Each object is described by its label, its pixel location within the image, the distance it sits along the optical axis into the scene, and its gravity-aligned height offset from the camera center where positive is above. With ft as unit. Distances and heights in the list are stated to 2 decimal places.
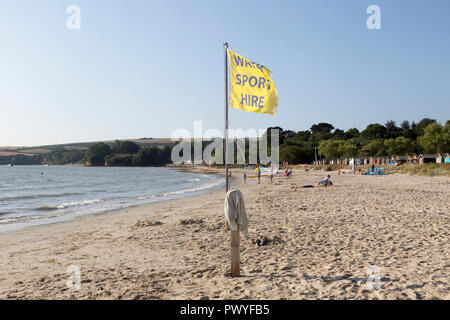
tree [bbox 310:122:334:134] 560.20 +51.38
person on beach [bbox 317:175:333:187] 86.17 -7.52
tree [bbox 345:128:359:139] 469.28 +36.03
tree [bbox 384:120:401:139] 423.15 +38.11
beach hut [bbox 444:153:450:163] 183.91 -1.32
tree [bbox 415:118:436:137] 418.64 +44.98
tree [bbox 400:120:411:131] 508.24 +50.88
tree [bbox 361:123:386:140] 432.50 +34.50
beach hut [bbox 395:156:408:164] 211.41 -2.55
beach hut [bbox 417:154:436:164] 186.17 -1.69
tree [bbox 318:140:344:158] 306.02 +6.98
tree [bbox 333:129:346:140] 438.28 +33.69
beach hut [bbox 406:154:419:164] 198.41 -2.91
